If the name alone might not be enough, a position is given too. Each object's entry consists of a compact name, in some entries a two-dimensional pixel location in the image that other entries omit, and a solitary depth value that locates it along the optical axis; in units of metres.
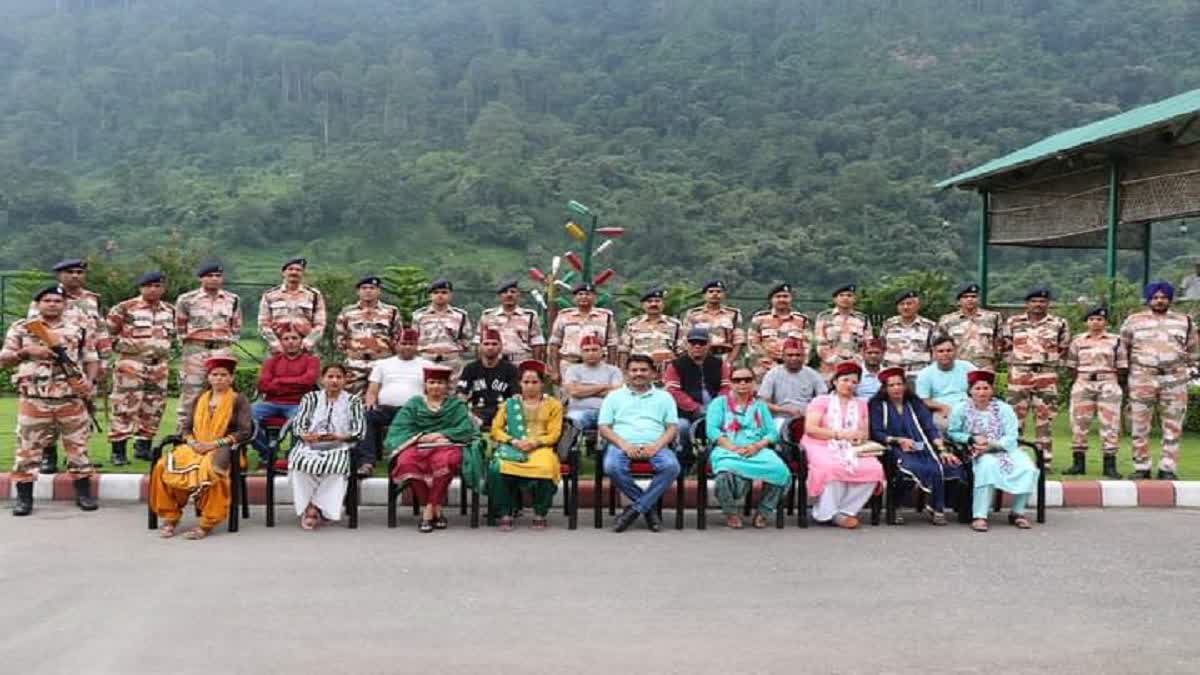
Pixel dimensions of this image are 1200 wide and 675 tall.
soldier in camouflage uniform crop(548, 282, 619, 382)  9.02
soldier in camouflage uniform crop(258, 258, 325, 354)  8.80
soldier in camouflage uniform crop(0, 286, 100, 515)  7.21
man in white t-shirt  8.21
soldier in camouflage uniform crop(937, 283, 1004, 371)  9.16
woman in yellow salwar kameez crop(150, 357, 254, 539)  6.52
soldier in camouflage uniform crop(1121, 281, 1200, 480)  8.40
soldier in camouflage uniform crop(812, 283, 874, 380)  9.20
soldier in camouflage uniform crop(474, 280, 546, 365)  9.06
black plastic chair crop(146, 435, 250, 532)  6.66
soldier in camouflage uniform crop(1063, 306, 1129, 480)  8.64
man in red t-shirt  8.02
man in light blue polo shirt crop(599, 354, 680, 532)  6.93
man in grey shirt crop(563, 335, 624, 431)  8.09
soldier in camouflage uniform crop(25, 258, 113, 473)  7.83
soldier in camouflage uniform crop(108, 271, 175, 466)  8.66
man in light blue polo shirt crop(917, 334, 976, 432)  8.06
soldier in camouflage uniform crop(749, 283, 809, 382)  9.11
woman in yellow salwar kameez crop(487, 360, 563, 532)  6.94
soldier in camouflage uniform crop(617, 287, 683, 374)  8.98
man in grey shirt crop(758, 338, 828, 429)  7.95
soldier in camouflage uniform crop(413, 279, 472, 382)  8.88
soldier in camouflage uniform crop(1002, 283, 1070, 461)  8.95
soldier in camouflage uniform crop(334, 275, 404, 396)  8.91
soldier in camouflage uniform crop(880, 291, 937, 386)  9.00
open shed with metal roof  14.70
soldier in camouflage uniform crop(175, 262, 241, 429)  8.71
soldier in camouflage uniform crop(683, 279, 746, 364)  9.08
